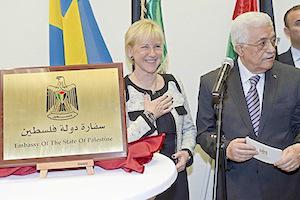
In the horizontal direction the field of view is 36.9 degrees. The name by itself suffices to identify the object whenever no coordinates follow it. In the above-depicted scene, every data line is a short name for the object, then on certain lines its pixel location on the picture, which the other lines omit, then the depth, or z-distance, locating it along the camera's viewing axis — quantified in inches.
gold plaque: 51.8
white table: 45.4
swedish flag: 108.9
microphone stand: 62.2
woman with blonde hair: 83.2
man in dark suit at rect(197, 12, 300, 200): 81.4
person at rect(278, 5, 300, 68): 120.8
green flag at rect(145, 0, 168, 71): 117.0
